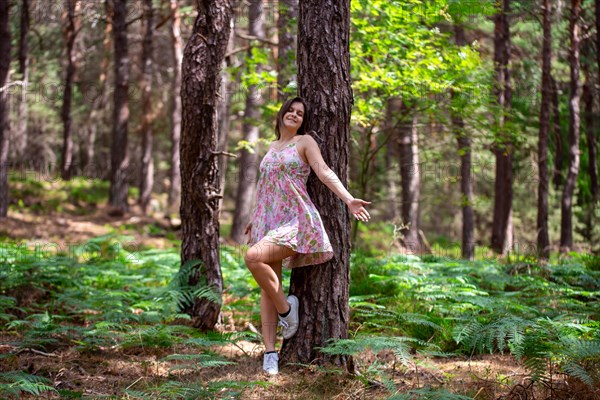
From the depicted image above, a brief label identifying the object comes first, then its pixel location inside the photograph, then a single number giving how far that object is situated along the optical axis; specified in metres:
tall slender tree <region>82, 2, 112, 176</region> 21.33
